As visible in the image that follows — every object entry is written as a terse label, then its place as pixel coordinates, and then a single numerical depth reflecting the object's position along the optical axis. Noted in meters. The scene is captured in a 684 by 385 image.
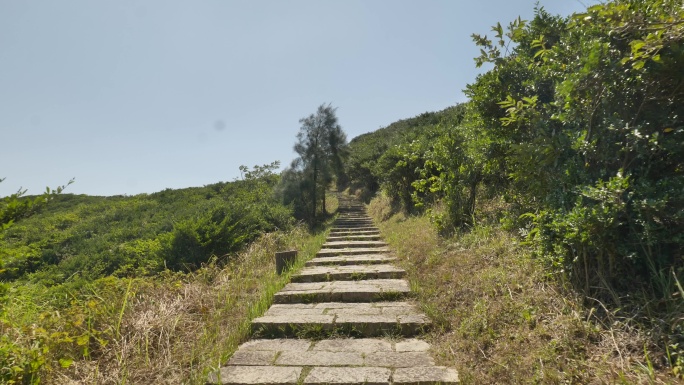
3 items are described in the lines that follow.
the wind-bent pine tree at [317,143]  13.41
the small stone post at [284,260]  5.98
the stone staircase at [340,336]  2.62
